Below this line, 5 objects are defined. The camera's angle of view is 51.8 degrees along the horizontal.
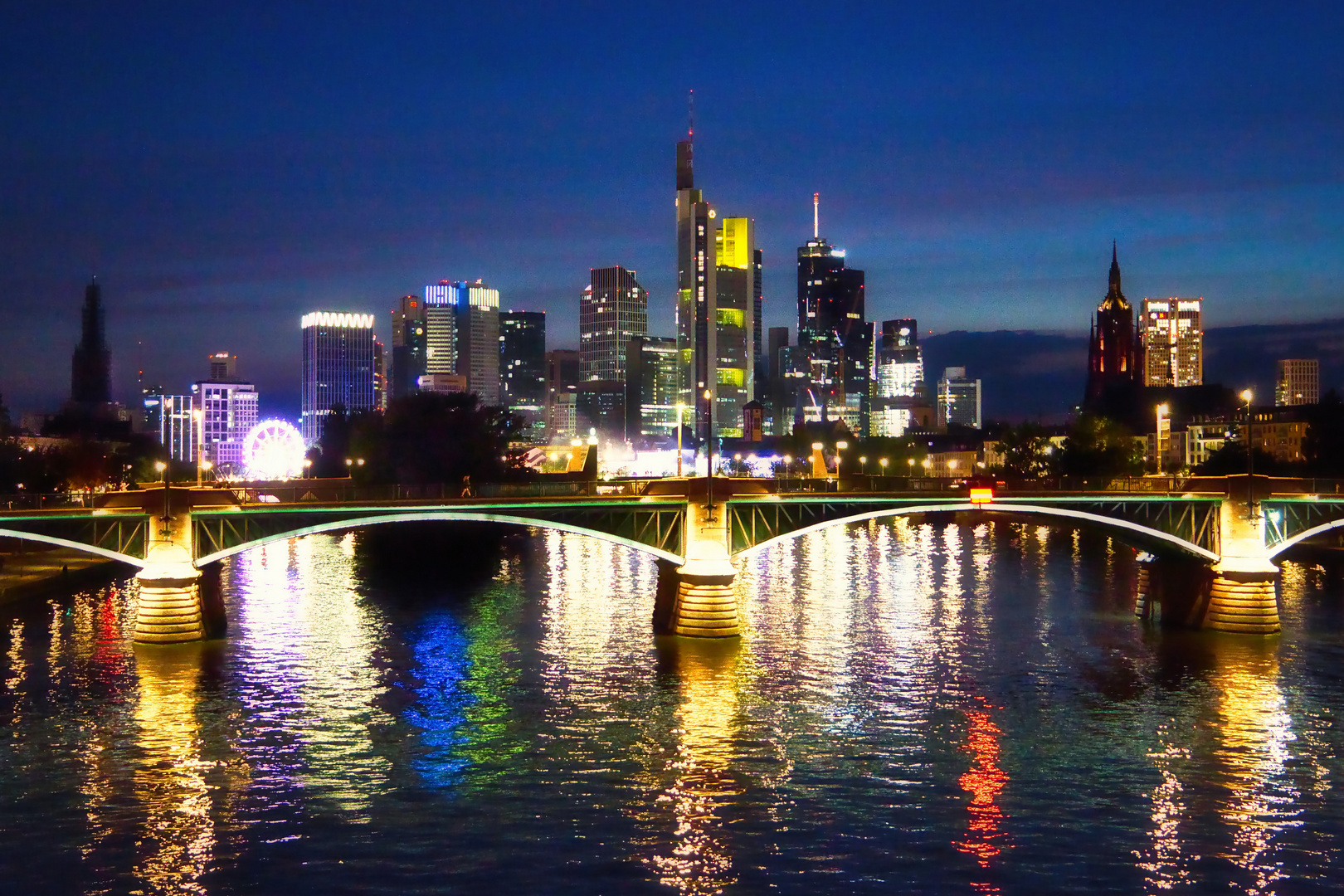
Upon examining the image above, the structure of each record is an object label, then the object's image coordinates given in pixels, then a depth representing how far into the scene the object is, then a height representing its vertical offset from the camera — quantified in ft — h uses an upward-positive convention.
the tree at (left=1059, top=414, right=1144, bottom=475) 519.60 +8.35
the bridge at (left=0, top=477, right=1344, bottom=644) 211.41 -7.49
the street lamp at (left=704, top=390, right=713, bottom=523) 220.23 -3.55
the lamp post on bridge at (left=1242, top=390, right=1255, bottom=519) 237.86 -3.39
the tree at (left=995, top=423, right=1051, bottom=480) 628.28 +11.41
